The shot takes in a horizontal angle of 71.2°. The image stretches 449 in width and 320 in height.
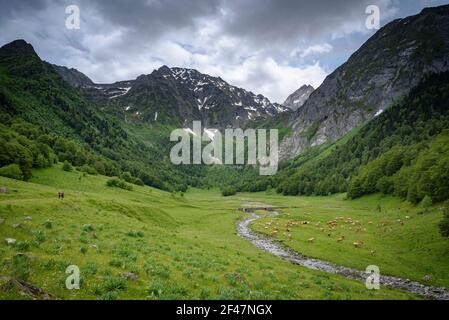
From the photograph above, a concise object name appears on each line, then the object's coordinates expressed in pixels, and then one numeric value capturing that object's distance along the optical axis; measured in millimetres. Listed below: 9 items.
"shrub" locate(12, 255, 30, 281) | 16792
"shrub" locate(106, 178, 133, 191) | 104812
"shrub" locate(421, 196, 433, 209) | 76462
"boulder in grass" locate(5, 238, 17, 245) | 22984
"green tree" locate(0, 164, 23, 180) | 79438
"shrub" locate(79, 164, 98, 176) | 124938
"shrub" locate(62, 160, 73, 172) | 110188
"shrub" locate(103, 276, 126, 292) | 17727
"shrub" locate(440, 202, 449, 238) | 45144
